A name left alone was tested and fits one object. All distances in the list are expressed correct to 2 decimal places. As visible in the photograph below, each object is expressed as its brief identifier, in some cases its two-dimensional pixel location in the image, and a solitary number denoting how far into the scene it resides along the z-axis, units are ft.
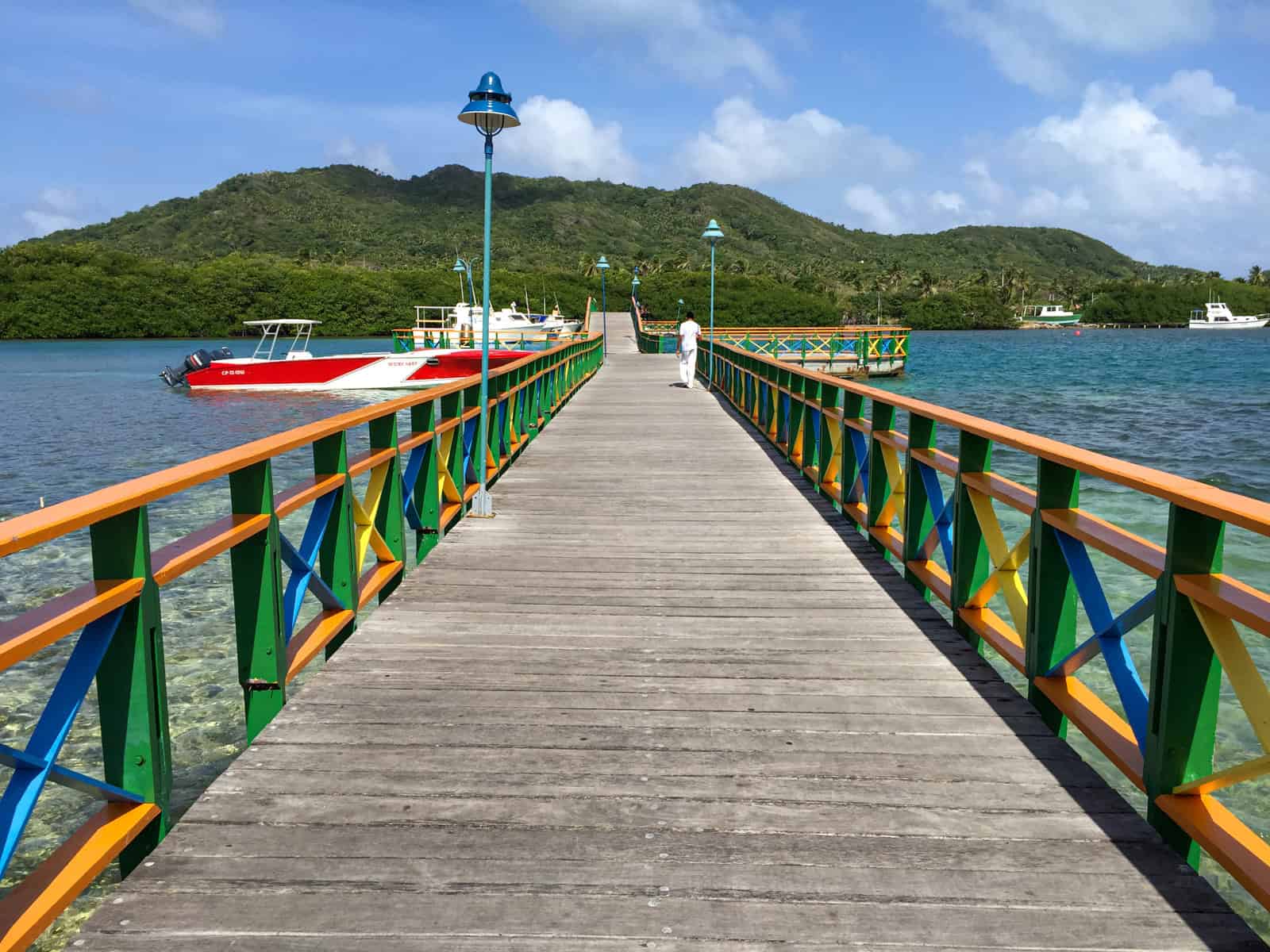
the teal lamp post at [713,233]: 72.33
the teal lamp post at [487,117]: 25.32
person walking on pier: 69.10
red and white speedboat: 119.96
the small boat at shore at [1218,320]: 552.41
